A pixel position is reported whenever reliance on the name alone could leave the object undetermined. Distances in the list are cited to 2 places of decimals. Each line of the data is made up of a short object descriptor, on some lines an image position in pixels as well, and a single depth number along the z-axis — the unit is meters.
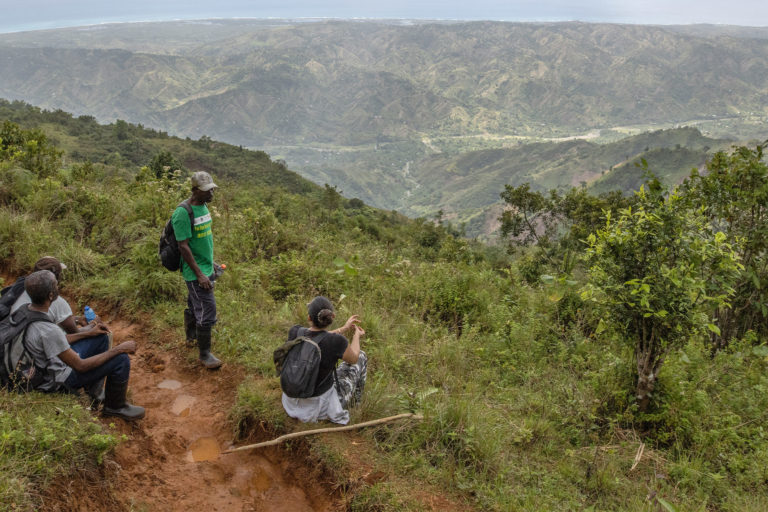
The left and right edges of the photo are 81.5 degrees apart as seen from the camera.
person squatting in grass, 3.37
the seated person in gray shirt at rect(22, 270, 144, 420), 2.95
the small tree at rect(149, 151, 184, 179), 29.19
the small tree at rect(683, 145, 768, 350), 5.30
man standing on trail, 3.95
